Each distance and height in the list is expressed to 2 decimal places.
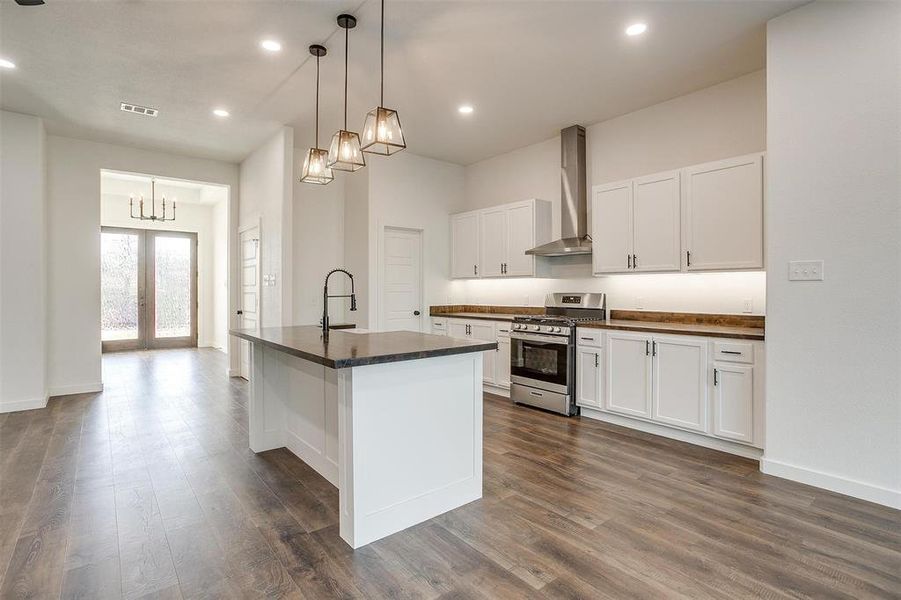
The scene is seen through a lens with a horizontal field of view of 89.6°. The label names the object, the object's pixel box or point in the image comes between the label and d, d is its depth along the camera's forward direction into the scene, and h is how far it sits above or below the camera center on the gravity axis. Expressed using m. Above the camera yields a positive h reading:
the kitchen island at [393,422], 2.19 -0.67
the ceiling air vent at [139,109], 4.43 +1.88
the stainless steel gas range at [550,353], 4.42 -0.56
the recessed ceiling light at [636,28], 3.11 +1.86
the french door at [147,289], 8.83 +0.19
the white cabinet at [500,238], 5.37 +0.75
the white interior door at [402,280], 5.88 +0.24
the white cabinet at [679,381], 3.26 -0.68
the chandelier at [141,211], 7.48 +1.60
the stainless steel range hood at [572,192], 4.98 +1.17
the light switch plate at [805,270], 2.84 +0.17
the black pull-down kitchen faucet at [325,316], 3.06 -0.12
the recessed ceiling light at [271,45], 3.32 +1.87
